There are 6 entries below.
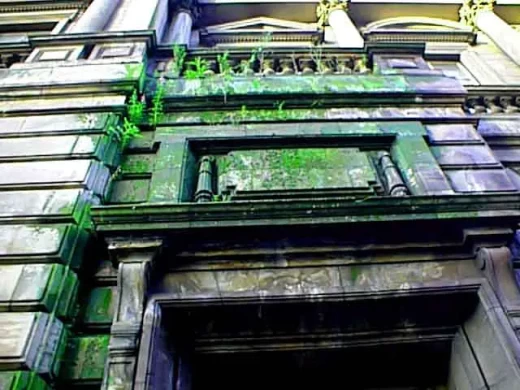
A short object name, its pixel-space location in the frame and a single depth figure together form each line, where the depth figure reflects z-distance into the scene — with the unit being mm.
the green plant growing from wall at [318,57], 7950
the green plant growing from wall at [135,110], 6324
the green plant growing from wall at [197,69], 7219
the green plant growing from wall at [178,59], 7562
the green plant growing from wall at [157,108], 6449
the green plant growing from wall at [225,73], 6797
